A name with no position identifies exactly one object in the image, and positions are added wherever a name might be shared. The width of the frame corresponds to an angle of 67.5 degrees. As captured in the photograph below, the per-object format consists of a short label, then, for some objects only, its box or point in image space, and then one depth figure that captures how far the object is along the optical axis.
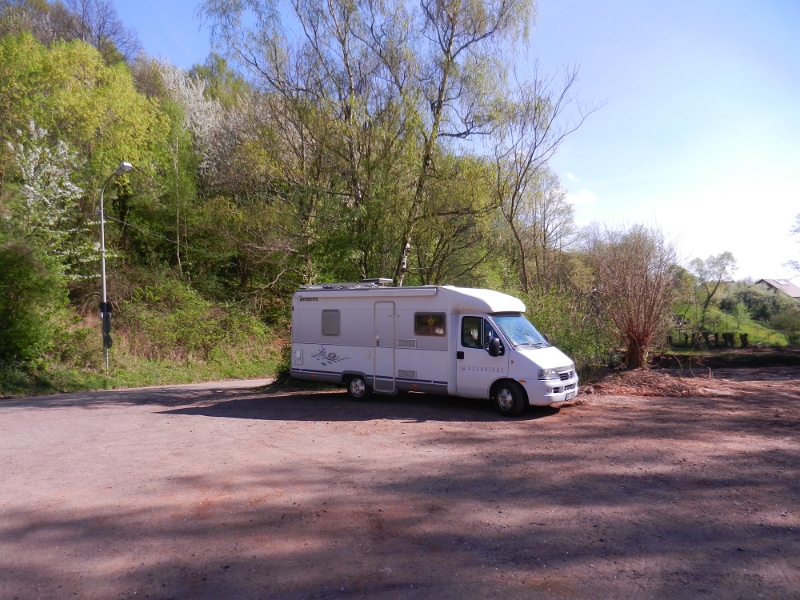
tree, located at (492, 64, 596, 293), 17.53
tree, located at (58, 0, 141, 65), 39.16
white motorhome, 11.48
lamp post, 19.78
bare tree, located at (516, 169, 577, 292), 31.64
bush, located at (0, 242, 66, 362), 18.25
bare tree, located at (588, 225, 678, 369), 16.27
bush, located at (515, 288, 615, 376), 16.17
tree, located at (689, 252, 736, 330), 40.38
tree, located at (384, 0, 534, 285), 16.52
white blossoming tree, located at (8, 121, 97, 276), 21.36
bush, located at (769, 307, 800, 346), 32.22
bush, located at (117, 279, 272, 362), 24.02
